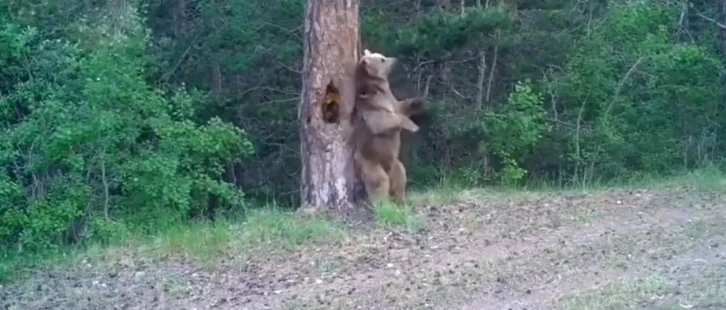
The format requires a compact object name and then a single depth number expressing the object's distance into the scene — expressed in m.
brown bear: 12.52
